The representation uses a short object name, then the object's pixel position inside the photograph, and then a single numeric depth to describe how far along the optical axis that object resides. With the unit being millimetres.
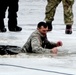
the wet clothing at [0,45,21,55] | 17531
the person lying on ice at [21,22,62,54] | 17078
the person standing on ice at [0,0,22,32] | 23281
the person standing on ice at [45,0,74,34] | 22656
